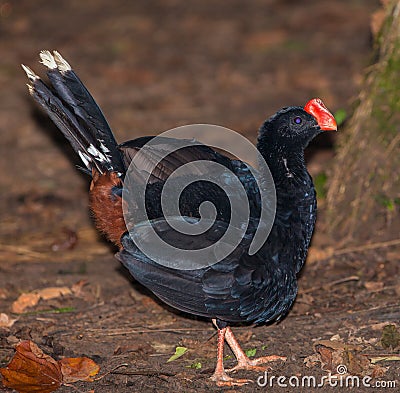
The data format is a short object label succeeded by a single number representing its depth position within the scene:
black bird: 8.50
